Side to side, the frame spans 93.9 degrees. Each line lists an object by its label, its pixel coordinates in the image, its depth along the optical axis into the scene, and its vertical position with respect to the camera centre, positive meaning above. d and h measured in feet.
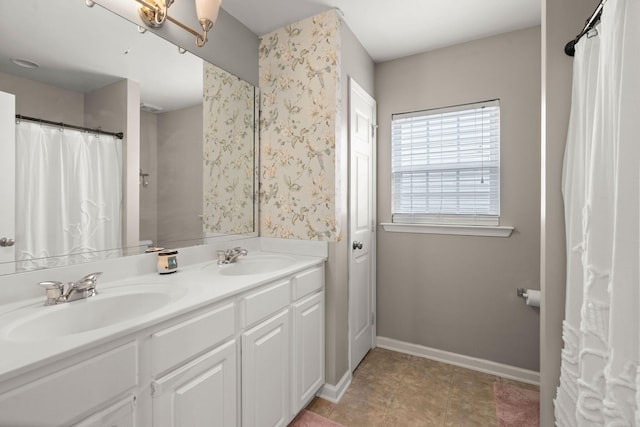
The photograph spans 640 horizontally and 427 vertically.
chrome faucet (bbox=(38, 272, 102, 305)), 3.43 -0.94
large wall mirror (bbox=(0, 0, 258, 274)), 3.70 +1.14
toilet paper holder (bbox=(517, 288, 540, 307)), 6.46 -1.88
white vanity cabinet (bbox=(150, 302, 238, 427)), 3.17 -1.89
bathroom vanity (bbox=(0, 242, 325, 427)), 2.40 -1.48
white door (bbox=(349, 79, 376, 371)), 7.04 -0.30
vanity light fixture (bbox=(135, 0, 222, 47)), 4.77 +3.21
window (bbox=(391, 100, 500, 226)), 7.28 +1.18
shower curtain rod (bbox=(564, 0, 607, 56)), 3.30 +2.20
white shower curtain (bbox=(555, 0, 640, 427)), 2.50 -0.15
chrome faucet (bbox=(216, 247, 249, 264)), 5.86 -0.88
